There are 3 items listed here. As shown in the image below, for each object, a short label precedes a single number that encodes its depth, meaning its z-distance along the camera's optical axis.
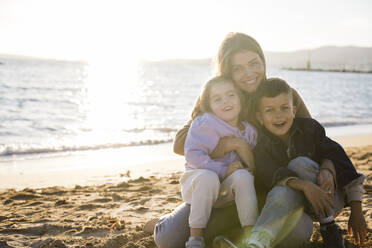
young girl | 2.80
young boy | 2.66
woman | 2.81
